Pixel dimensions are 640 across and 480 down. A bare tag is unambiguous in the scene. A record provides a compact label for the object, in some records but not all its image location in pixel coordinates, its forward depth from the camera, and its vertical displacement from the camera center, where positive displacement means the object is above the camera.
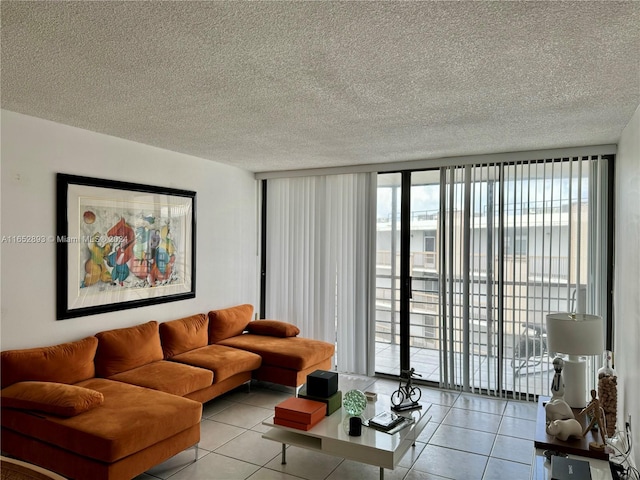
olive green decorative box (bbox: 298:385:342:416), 3.35 -1.21
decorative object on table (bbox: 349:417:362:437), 3.00 -1.25
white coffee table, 2.85 -1.34
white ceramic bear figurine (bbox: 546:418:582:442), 2.61 -1.10
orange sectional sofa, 2.72 -1.15
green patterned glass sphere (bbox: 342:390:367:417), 3.24 -1.19
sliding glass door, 4.27 -0.22
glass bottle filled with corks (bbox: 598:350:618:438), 2.94 -1.04
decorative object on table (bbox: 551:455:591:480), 2.10 -1.10
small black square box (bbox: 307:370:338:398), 3.38 -1.10
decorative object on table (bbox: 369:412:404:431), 3.10 -1.28
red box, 3.12 -1.22
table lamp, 2.98 -0.70
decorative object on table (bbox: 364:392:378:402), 3.67 -1.29
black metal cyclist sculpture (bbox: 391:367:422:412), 3.44 -1.26
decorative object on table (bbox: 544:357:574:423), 2.79 -1.04
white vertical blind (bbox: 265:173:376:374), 5.38 -0.25
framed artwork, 3.73 -0.08
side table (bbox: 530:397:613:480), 2.33 -1.18
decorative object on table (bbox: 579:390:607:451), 2.49 -1.05
